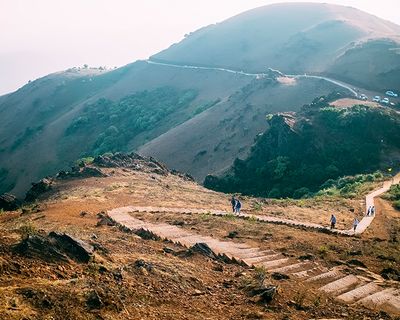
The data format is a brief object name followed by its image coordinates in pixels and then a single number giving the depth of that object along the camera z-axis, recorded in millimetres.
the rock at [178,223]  27031
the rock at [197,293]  14205
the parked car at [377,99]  78450
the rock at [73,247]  14305
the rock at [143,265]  15033
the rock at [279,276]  17241
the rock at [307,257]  20853
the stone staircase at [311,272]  16109
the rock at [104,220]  25006
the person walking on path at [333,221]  30445
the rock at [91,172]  45053
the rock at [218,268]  17078
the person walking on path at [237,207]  32688
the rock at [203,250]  18750
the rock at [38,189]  39469
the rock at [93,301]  11795
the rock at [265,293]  14406
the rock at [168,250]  18938
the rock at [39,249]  13609
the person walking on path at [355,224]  30234
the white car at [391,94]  83312
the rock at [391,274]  19616
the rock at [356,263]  20923
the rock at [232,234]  24812
